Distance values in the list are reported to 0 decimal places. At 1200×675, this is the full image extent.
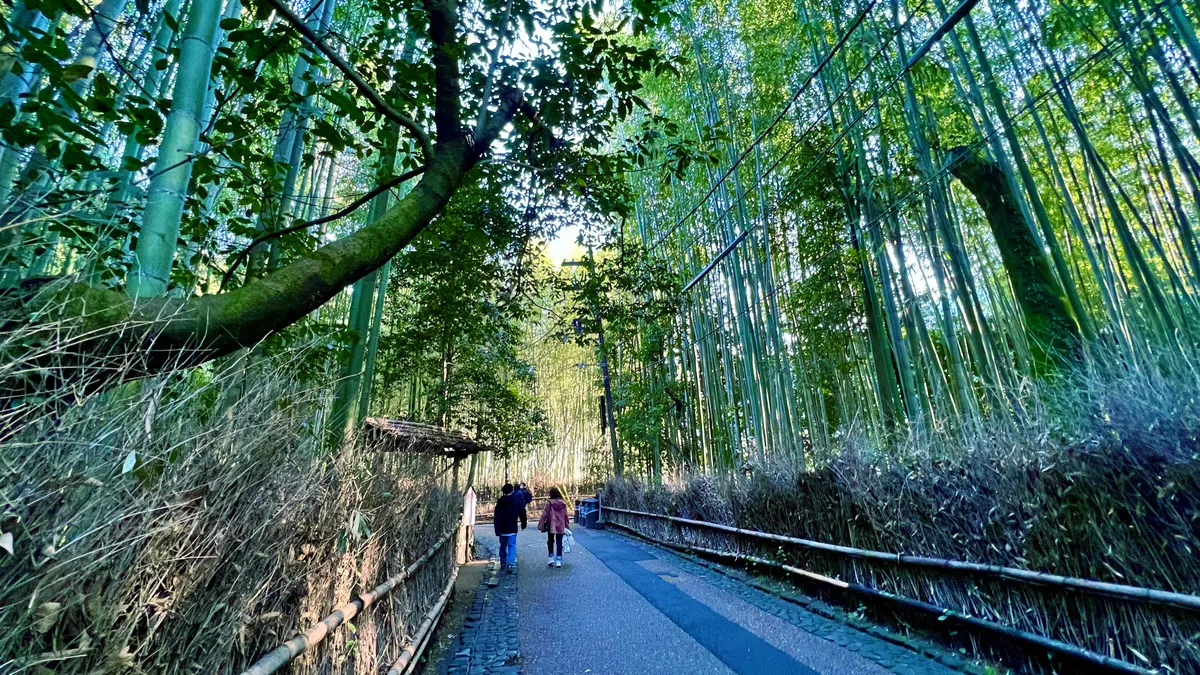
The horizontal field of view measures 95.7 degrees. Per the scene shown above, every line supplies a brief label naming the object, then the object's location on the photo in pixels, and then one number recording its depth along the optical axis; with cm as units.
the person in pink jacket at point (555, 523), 849
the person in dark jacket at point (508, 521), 799
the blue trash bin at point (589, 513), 1737
